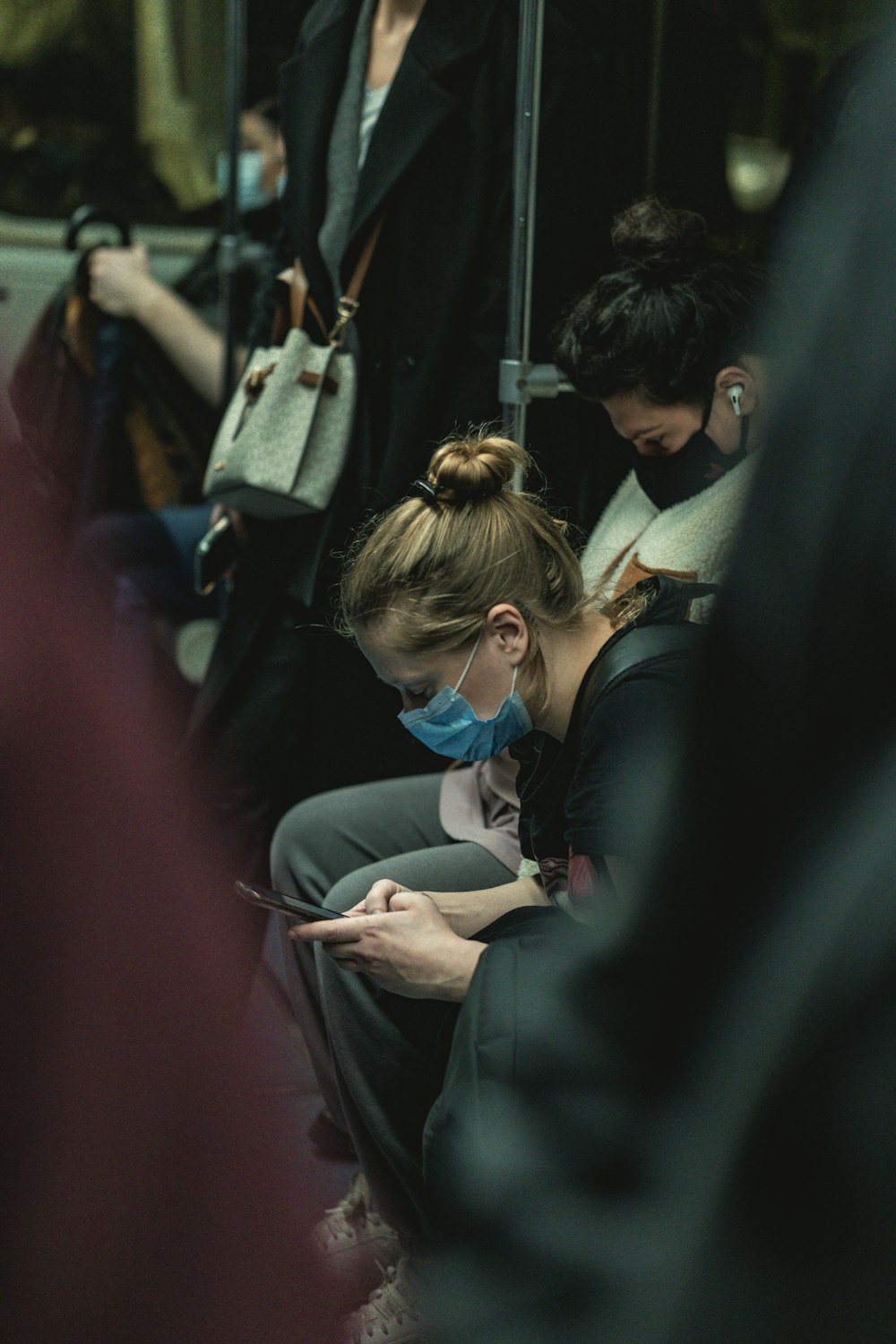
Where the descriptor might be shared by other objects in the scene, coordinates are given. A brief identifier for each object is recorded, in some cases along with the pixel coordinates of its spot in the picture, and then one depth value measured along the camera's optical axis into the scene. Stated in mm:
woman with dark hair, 4272
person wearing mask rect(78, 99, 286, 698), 6008
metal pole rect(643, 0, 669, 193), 4333
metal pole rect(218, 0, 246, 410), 5809
